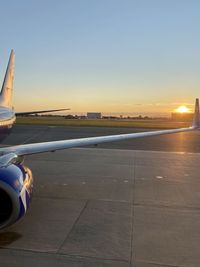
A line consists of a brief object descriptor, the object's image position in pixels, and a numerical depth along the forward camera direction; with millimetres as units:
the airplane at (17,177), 4973
